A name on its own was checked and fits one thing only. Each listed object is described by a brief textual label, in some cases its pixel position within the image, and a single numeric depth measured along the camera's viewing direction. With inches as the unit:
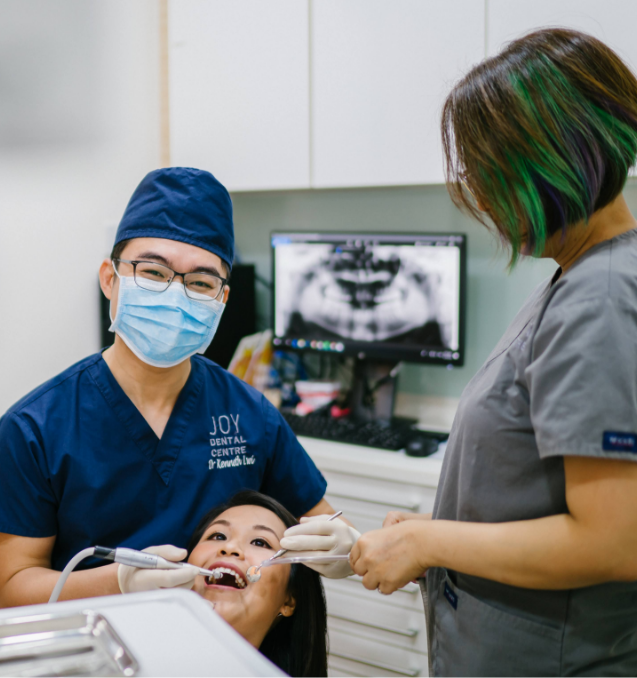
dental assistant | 32.5
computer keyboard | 91.4
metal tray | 25.8
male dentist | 48.7
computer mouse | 87.5
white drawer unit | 84.2
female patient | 50.8
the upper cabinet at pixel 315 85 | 89.4
